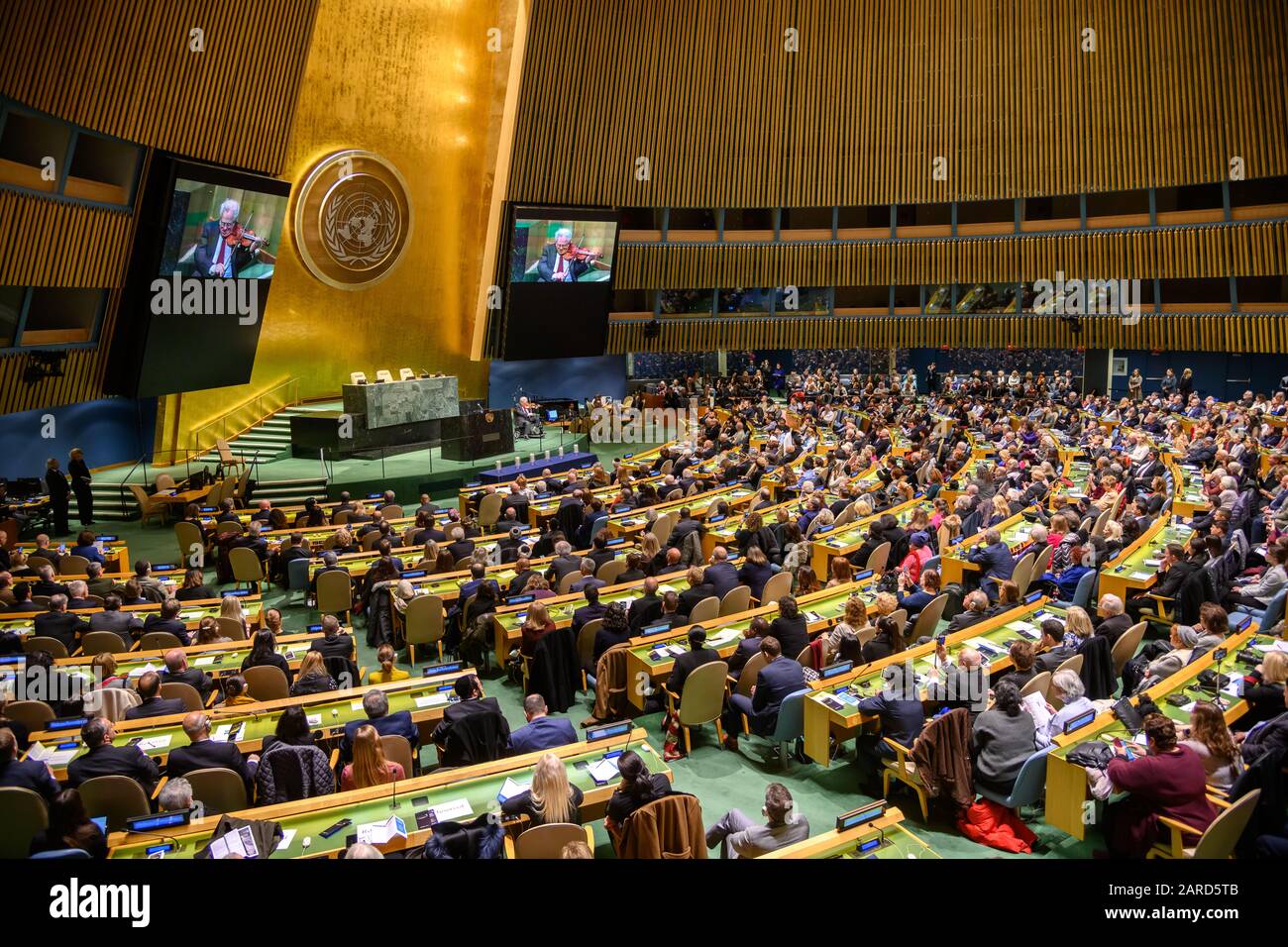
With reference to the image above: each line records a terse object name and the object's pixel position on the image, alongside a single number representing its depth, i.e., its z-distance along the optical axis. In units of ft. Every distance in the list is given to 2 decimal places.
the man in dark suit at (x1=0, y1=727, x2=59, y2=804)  17.47
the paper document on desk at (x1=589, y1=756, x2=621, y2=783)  18.72
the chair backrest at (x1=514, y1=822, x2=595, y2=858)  15.72
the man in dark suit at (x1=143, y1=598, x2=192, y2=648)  28.45
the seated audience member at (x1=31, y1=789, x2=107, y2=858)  15.25
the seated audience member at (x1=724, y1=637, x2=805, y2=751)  23.80
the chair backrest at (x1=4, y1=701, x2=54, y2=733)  22.21
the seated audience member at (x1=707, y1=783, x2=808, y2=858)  16.21
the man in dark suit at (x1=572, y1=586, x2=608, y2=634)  28.78
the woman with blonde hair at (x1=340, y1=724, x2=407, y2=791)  19.10
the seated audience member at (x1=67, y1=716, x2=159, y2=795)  18.44
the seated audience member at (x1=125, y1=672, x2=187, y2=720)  21.99
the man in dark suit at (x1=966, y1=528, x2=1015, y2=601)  33.55
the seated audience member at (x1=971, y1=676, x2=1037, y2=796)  20.01
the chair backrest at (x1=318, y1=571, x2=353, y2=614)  35.01
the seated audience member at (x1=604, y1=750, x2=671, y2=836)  17.01
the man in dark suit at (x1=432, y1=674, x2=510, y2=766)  21.18
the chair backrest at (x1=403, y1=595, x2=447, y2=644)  31.63
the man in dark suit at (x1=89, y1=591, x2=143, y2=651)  28.76
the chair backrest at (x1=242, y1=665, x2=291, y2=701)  24.11
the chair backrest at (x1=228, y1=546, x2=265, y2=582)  39.06
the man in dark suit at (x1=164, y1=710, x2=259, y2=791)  19.04
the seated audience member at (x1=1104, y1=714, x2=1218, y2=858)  17.16
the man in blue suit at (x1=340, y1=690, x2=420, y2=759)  20.45
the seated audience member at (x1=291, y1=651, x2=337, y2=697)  24.26
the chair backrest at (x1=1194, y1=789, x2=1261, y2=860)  15.78
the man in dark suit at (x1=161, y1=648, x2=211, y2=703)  23.89
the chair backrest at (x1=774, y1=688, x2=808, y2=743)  23.27
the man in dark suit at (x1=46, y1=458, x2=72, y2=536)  47.57
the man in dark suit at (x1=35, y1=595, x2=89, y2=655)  27.99
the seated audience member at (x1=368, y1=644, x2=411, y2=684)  24.30
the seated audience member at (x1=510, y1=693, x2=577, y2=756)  20.59
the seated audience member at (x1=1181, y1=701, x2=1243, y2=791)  17.93
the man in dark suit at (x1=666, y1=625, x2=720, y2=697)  24.73
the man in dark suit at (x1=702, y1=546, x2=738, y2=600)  32.04
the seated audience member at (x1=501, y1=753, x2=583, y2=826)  16.83
